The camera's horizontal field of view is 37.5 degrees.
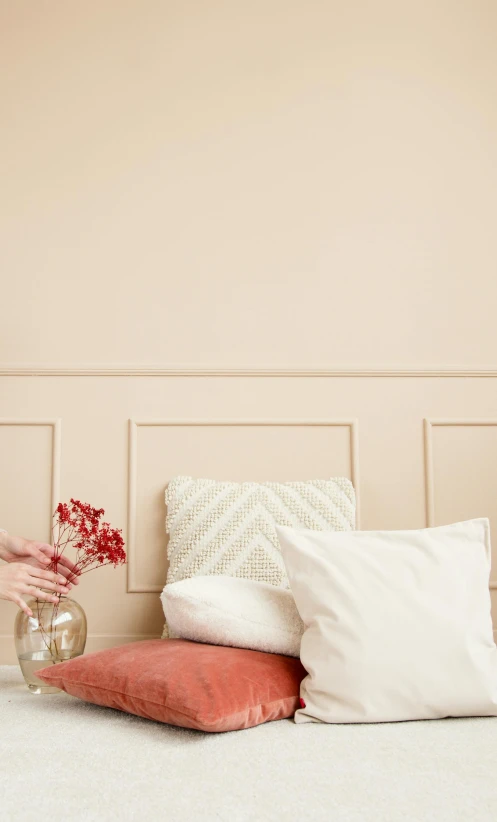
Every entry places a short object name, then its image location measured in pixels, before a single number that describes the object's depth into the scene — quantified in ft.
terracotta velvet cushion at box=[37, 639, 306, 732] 4.17
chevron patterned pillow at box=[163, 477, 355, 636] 6.79
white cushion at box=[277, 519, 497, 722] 4.42
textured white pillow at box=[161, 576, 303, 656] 5.06
